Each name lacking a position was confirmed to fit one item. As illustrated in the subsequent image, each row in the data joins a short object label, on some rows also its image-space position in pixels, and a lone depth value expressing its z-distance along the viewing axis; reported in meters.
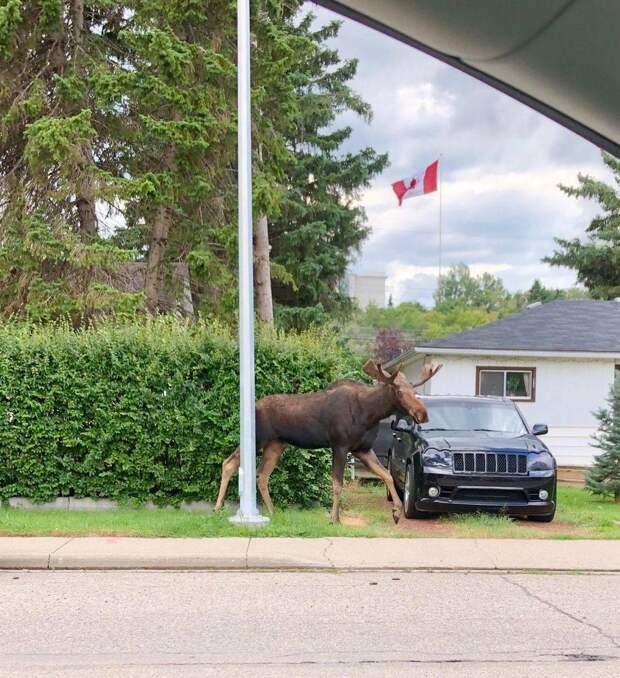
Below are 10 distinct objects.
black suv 10.30
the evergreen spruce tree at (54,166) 16.62
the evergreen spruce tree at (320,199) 29.53
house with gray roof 20.20
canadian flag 33.19
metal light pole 9.98
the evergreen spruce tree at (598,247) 39.12
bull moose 10.12
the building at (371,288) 133.12
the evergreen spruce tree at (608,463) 14.09
